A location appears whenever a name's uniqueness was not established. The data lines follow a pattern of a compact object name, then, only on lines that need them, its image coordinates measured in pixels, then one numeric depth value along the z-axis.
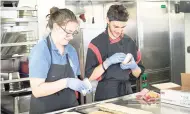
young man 2.77
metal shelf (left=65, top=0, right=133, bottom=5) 2.96
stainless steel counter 1.87
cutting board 1.78
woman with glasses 2.20
